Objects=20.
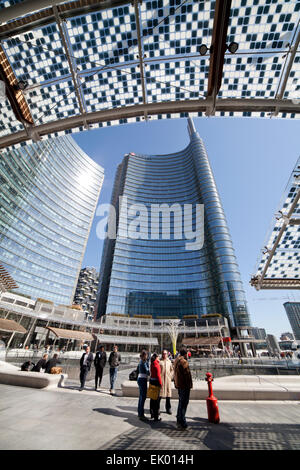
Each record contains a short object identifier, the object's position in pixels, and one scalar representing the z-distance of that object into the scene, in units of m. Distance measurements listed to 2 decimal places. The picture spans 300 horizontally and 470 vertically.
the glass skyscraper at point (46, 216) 54.22
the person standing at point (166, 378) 5.54
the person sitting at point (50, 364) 8.86
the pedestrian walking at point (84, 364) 7.48
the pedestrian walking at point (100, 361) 8.01
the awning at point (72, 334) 32.41
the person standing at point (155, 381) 4.75
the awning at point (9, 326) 25.69
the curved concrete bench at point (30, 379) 7.18
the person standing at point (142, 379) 4.76
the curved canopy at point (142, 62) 7.01
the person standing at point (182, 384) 4.19
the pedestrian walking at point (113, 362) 7.61
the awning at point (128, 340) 47.68
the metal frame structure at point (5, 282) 14.34
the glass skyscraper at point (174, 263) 63.56
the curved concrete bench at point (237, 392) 6.41
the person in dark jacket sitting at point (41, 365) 9.20
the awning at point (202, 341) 45.97
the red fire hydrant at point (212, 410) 4.46
